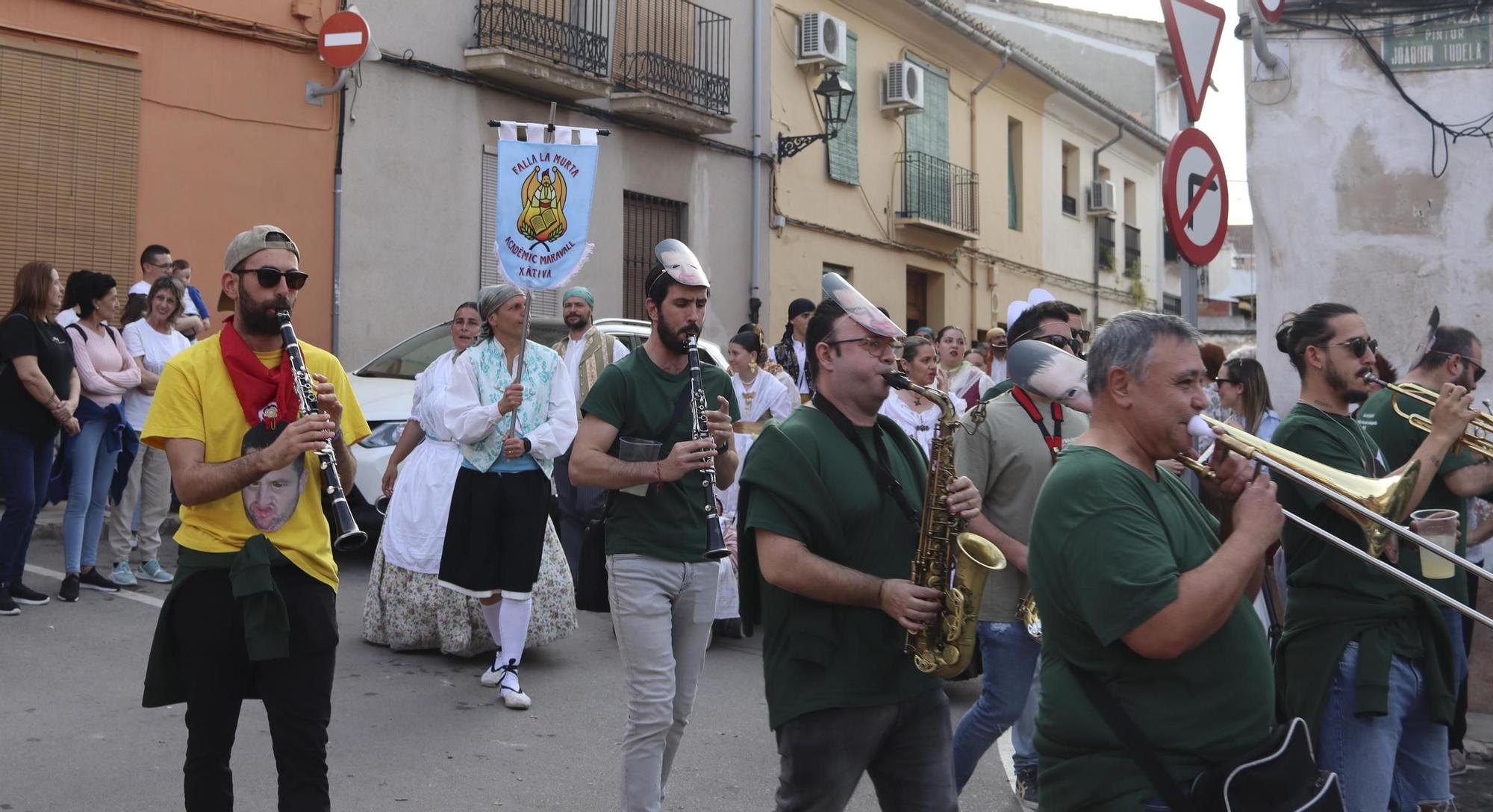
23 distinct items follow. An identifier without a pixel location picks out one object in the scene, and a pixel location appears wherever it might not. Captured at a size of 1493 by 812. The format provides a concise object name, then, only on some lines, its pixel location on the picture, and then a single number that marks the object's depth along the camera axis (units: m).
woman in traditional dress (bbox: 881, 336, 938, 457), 8.15
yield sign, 6.58
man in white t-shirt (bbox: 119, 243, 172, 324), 10.80
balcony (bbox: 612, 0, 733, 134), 16.91
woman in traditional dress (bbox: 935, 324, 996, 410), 10.96
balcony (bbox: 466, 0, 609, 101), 14.79
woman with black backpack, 8.53
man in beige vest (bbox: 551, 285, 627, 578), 8.60
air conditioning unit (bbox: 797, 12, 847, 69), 19.72
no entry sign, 13.12
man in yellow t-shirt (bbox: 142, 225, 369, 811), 3.84
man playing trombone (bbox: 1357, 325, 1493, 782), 4.88
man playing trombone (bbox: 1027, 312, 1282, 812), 2.68
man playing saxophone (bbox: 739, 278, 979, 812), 3.47
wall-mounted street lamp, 18.41
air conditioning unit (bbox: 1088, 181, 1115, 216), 29.42
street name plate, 7.83
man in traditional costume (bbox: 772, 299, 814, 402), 13.59
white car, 9.95
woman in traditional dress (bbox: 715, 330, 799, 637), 10.13
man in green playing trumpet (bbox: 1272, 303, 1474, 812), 4.08
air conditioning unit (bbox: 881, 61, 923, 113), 21.64
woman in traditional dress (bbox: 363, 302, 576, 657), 7.61
